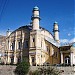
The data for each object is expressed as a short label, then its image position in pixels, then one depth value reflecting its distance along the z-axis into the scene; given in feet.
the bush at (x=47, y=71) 79.61
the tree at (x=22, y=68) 82.16
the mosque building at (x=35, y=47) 95.11
